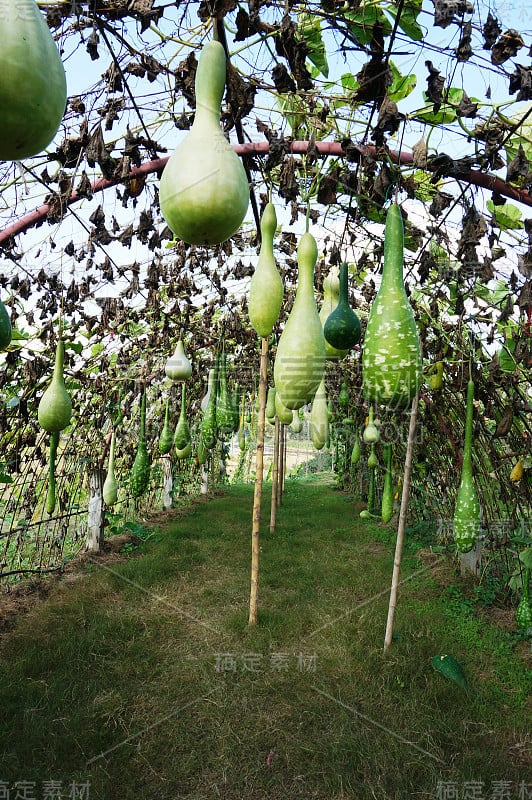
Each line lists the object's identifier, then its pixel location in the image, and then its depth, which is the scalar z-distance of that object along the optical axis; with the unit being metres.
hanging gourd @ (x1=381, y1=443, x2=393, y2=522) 5.55
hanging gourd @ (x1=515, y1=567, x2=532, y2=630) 3.60
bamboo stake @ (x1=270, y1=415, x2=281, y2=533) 8.09
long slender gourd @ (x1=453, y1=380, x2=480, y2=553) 2.43
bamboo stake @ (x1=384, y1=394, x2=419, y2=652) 3.50
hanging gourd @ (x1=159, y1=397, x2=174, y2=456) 4.77
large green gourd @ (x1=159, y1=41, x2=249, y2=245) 0.87
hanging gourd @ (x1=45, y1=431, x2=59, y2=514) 2.46
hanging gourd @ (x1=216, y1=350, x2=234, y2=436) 3.82
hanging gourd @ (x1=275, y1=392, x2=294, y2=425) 3.12
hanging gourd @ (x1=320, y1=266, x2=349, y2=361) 1.91
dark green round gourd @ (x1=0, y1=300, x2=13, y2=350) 1.15
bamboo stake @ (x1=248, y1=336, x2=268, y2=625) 3.89
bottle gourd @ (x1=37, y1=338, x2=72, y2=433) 2.21
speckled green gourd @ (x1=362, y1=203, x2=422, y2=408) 1.13
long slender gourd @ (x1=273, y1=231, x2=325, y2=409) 1.20
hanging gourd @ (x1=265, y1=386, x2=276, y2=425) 5.63
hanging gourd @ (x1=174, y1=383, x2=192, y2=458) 4.81
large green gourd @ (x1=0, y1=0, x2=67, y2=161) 0.63
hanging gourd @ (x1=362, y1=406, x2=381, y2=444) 5.45
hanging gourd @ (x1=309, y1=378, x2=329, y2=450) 2.12
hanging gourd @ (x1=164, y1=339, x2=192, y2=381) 4.11
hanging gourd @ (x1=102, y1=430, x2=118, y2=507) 4.67
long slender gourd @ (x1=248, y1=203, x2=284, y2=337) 1.31
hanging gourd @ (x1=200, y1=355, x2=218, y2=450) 3.91
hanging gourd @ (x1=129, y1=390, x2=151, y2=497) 4.12
